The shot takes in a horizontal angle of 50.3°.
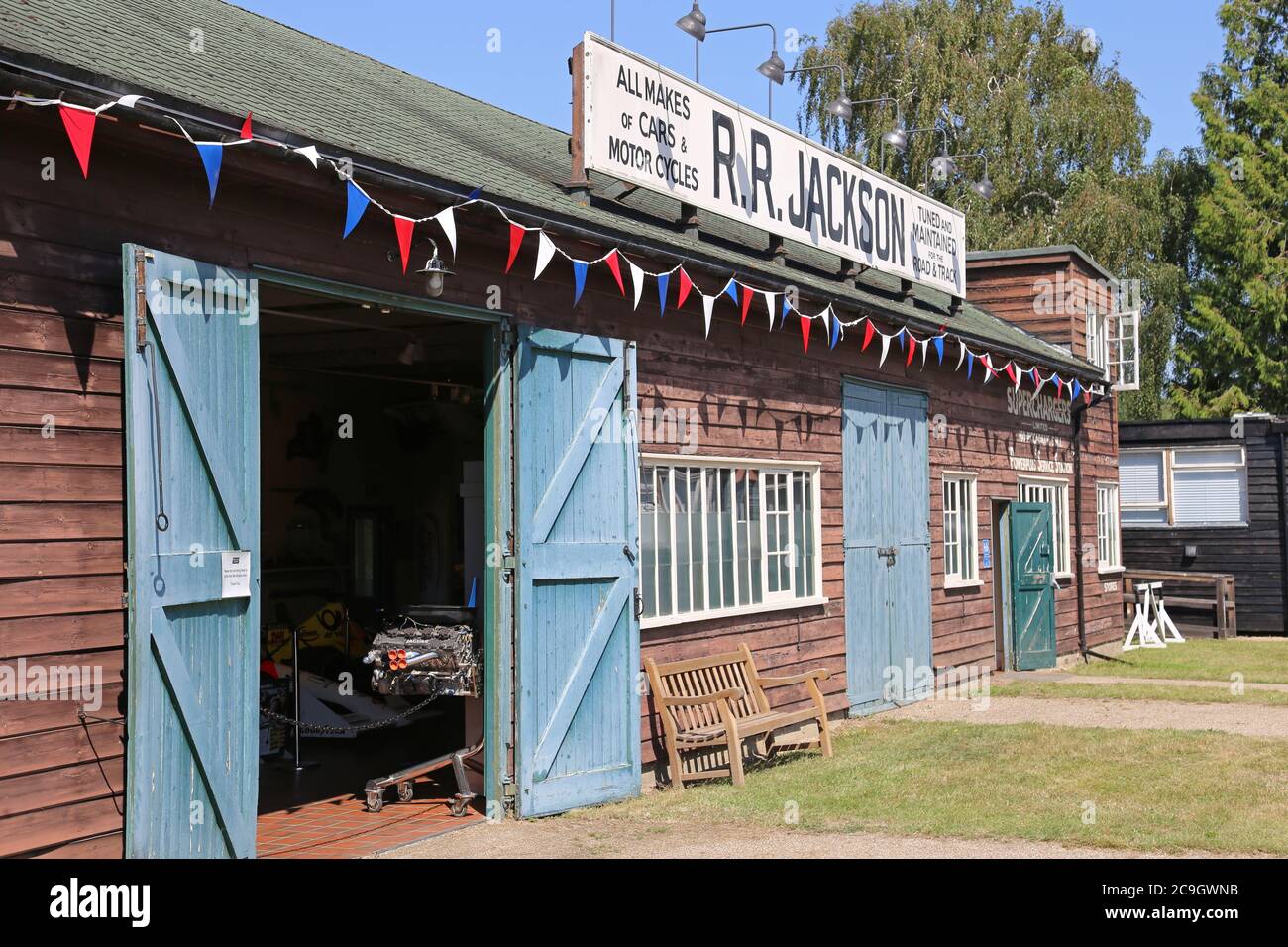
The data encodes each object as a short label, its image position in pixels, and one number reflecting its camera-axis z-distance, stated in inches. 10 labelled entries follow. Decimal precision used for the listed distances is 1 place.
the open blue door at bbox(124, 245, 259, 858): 231.1
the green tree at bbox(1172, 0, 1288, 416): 1282.0
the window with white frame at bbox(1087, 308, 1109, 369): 820.6
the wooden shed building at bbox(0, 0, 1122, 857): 228.2
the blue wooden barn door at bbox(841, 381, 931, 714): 501.7
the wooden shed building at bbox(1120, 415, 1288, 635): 895.7
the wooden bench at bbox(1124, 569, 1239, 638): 852.0
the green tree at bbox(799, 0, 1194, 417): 1312.7
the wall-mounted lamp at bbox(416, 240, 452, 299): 292.9
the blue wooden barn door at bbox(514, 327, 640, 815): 330.3
